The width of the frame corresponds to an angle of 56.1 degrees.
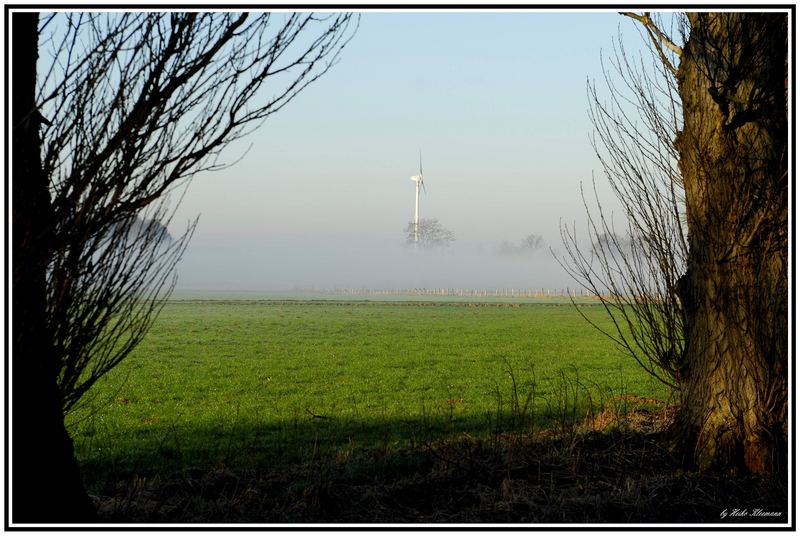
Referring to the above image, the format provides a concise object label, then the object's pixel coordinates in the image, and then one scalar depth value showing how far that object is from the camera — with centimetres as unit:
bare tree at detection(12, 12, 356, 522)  517
